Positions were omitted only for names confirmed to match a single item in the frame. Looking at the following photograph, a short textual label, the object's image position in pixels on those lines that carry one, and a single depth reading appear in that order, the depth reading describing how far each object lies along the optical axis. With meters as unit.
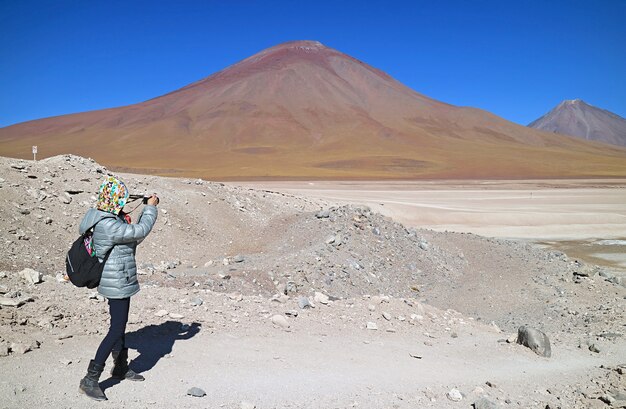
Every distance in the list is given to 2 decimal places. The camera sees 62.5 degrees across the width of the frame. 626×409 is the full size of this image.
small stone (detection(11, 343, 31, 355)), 4.46
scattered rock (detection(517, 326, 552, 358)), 6.25
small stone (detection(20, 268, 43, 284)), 6.33
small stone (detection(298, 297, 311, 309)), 6.79
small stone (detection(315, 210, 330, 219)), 13.38
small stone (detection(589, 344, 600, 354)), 6.79
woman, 3.87
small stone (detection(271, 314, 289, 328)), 6.05
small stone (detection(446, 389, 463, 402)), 4.59
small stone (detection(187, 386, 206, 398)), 4.07
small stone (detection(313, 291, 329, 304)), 7.06
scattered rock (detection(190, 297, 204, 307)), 6.31
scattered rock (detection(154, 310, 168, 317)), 5.91
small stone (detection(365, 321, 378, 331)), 6.36
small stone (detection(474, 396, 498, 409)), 4.39
